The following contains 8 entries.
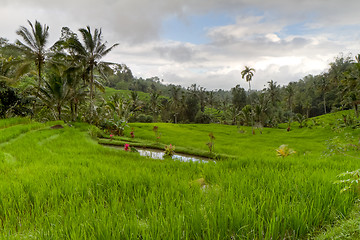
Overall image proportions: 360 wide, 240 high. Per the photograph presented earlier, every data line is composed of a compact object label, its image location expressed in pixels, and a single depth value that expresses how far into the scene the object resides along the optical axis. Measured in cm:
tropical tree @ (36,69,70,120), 1733
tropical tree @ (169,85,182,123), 4858
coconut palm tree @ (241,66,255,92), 5247
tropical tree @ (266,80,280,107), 5427
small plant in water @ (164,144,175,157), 1029
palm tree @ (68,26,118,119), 1842
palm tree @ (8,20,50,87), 1628
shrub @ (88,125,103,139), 1555
